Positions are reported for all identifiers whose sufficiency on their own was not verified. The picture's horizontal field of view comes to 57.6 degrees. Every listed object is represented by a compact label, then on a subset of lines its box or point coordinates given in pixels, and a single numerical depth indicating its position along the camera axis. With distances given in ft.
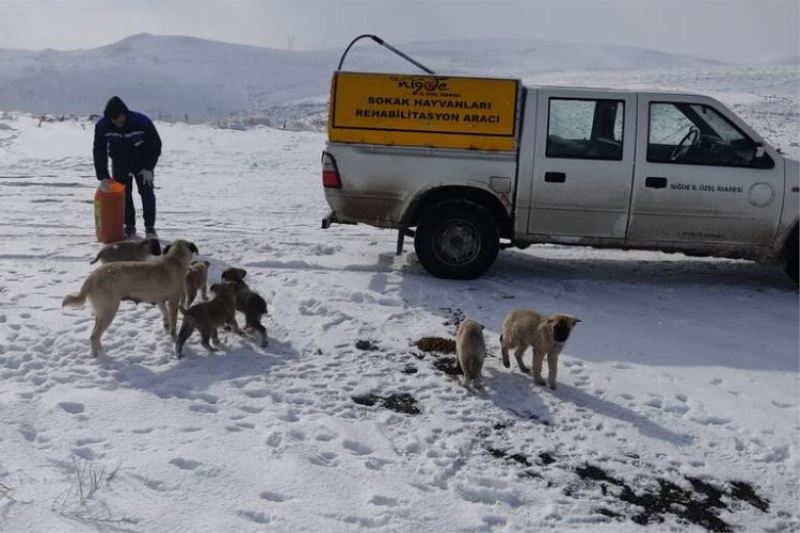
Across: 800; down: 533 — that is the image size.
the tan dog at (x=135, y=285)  18.29
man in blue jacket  30.09
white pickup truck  25.00
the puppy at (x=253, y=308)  20.04
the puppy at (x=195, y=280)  22.04
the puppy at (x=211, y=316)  18.99
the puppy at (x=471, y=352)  17.90
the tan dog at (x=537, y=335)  17.51
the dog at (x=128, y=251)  23.84
